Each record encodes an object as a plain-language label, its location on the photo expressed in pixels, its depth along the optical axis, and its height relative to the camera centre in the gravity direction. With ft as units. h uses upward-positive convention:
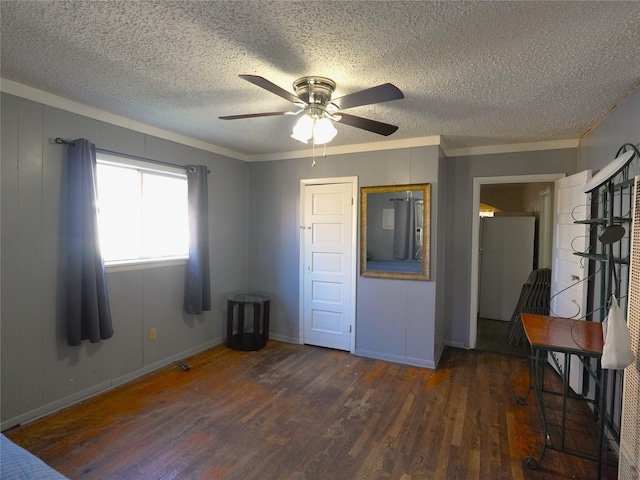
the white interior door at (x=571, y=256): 9.19 -0.63
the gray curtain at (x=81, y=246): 8.38 -0.44
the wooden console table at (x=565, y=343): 6.11 -2.10
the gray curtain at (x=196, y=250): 11.67 -0.69
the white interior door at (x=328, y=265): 12.70 -1.28
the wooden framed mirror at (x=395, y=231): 11.41 +0.07
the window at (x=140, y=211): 9.59 +0.60
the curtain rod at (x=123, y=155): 8.26 +2.19
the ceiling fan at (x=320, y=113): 6.64 +2.46
